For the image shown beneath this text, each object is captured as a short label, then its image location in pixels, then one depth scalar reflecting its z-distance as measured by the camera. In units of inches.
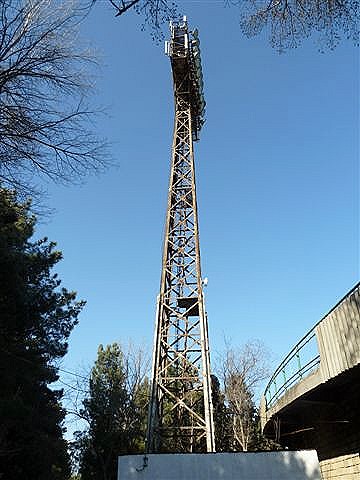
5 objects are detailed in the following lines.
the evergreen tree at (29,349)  402.9
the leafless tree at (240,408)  785.6
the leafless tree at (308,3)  156.3
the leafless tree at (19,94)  177.5
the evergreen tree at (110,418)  713.0
